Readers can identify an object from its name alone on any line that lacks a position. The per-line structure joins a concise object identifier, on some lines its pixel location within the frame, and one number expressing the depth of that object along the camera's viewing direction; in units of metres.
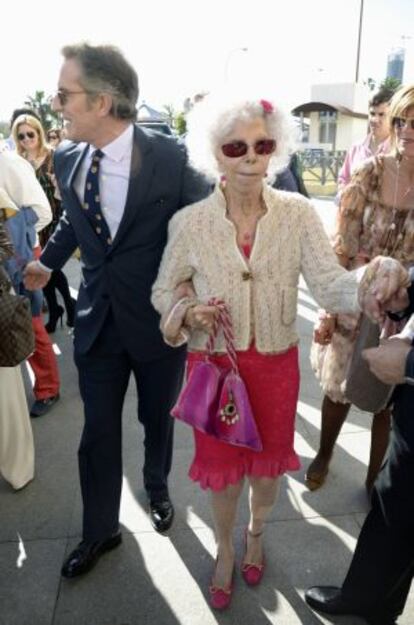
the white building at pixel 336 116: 26.94
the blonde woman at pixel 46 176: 4.74
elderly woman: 1.62
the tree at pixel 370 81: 62.98
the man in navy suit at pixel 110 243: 1.81
